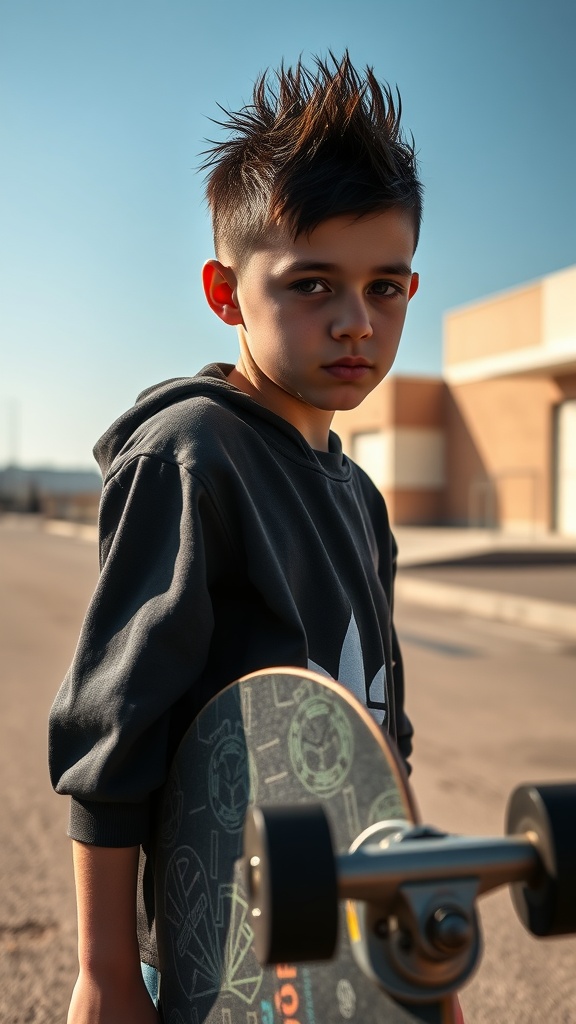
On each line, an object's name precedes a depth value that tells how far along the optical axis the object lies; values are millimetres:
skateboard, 814
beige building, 25047
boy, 1124
